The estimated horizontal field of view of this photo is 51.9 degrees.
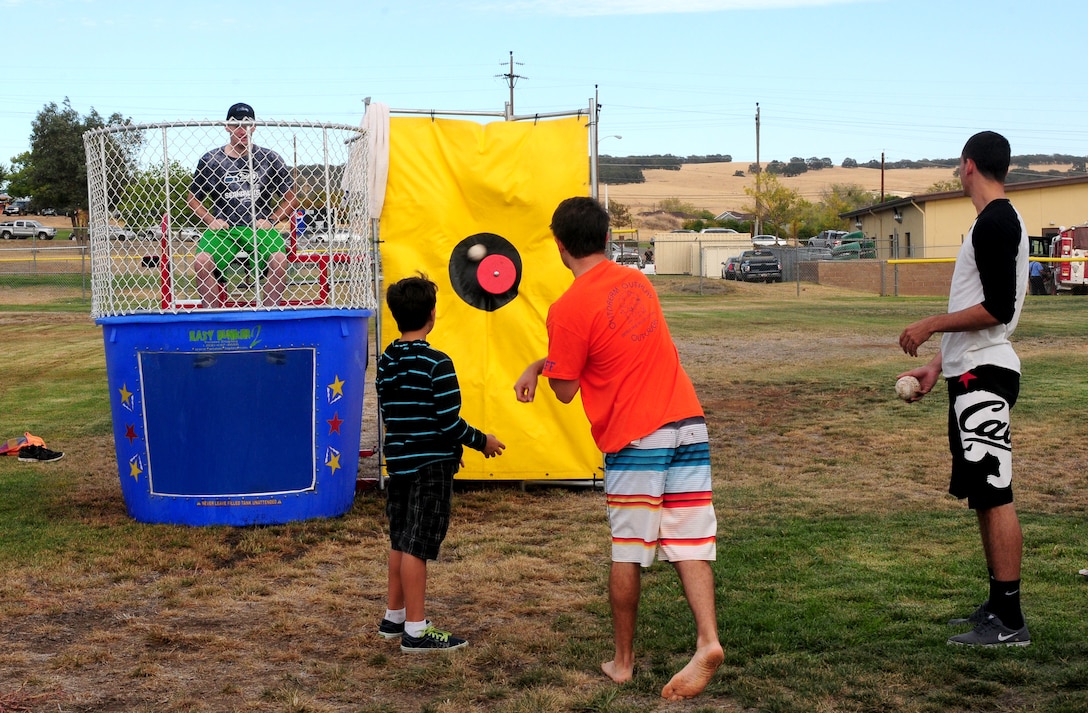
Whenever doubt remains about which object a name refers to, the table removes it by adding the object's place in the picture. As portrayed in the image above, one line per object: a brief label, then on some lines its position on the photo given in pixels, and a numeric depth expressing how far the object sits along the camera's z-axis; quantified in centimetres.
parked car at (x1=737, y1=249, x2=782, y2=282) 4652
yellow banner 790
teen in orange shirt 410
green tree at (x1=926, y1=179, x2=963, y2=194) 8895
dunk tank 669
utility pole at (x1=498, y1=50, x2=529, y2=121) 6994
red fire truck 3412
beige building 4888
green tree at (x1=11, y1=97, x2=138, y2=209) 6500
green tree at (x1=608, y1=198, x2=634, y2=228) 9975
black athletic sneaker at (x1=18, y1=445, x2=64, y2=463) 936
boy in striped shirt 479
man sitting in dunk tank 673
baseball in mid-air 798
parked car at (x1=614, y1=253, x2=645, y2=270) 5150
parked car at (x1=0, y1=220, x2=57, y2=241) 6306
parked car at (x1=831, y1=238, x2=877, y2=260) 5134
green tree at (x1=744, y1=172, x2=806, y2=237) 8544
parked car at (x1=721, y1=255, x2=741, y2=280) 4773
